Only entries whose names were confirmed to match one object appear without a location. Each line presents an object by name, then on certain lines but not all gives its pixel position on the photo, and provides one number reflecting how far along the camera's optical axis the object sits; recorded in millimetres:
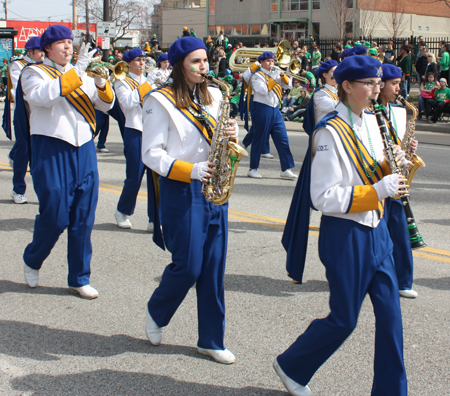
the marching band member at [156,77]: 7613
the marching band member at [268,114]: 9898
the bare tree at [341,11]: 37156
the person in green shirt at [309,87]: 19731
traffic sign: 21675
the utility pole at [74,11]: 45188
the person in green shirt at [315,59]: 23531
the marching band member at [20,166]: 8086
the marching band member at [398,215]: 4750
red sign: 56875
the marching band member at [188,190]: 3648
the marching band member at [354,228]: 3018
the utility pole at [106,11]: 22812
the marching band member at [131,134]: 6781
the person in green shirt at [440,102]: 16953
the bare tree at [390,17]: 41747
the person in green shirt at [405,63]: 19166
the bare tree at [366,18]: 41188
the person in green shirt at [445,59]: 18641
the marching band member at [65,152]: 4727
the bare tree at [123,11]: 63281
